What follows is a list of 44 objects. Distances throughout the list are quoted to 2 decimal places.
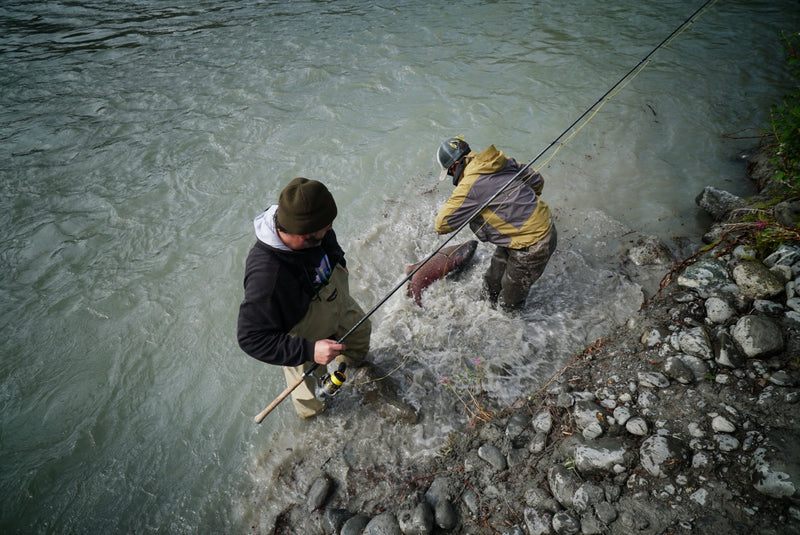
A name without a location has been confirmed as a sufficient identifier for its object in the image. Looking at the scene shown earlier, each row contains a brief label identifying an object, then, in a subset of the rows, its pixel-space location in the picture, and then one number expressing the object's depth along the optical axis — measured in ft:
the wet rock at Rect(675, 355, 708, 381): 10.91
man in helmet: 13.62
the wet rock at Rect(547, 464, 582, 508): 9.50
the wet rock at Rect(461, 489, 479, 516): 10.29
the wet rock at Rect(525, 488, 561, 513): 9.51
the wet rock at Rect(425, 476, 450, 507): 10.75
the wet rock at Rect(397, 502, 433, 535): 10.13
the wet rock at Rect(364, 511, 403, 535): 10.41
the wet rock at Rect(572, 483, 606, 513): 9.15
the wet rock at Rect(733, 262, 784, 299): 11.88
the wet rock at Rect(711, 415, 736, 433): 9.33
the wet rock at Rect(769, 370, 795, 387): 9.78
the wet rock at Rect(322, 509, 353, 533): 11.28
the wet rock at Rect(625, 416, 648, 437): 10.07
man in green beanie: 9.14
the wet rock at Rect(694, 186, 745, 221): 18.37
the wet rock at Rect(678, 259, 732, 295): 13.24
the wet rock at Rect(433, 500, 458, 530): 10.18
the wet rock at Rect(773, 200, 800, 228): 13.61
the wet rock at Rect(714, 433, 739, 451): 9.04
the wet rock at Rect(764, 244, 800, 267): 12.15
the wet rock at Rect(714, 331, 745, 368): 10.68
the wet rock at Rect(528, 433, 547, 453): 10.85
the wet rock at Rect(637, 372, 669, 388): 11.01
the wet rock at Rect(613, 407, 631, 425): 10.51
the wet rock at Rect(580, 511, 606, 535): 8.73
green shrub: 13.91
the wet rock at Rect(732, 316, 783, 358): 10.47
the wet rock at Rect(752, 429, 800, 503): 7.80
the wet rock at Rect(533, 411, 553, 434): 11.19
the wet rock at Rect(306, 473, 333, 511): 12.01
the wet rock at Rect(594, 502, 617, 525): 8.78
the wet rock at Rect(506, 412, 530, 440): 11.62
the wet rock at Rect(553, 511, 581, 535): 8.91
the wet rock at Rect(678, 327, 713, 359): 11.26
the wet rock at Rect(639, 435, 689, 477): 9.11
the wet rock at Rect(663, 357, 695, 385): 10.85
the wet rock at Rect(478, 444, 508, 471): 11.01
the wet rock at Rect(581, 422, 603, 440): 10.39
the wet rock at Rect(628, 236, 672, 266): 17.78
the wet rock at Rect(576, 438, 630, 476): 9.57
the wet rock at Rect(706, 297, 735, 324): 12.04
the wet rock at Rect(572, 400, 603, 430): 10.76
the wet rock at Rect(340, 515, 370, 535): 10.89
